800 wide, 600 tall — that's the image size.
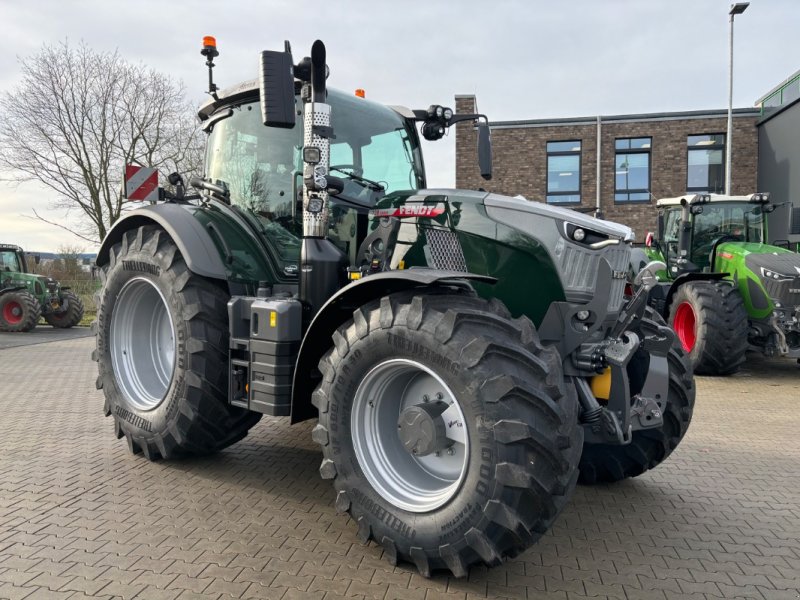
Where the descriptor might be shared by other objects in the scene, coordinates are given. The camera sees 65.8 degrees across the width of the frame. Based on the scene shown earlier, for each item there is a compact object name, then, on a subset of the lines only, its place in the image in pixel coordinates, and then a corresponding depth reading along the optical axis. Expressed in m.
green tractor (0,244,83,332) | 15.54
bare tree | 22.20
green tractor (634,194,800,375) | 8.60
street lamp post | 17.98
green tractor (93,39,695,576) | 2.73
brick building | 19.17
